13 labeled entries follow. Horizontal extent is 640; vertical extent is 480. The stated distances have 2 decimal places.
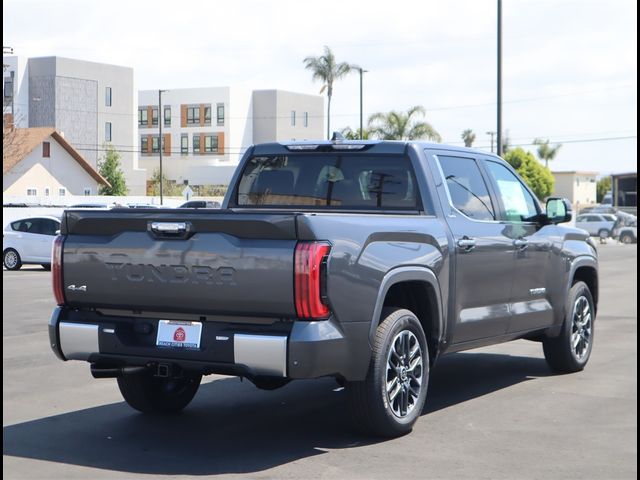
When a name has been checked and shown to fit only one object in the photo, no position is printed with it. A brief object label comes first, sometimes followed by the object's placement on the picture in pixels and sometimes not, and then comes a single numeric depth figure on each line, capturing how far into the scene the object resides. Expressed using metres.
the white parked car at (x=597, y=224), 60.88
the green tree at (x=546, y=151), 128.75
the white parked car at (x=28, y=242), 27.66
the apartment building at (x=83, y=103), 86.12
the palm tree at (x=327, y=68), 65.25
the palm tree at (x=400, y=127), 63.31
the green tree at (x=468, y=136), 120.38
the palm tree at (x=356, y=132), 58.03
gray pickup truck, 6.39
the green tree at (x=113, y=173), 79.81
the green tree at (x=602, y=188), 151.38
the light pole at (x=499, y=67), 29.18
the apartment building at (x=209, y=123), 103.88
